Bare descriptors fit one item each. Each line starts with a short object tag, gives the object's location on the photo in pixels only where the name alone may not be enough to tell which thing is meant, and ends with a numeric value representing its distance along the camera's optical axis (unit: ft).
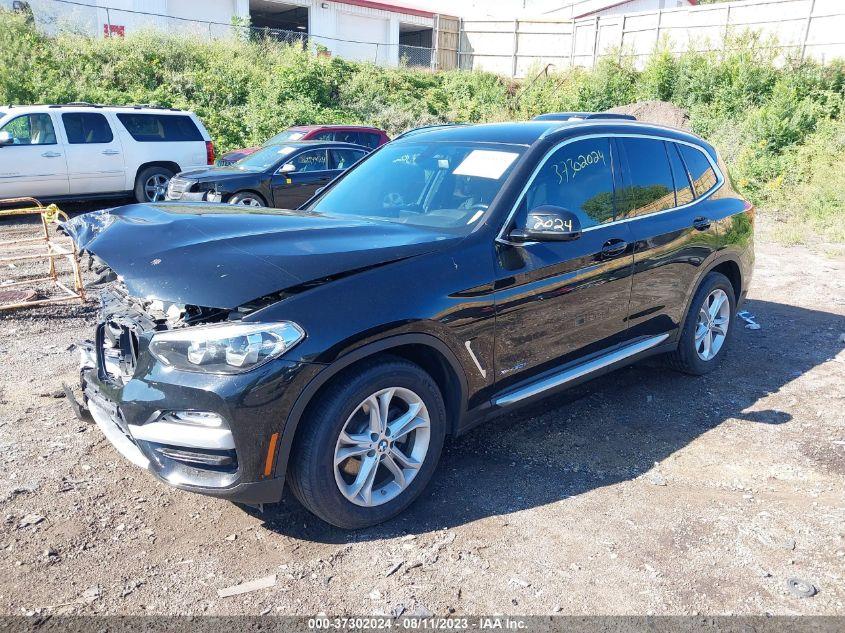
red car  45.44
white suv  39.22
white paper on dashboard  13.02
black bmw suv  9.52
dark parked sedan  36.29
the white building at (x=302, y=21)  77.92
